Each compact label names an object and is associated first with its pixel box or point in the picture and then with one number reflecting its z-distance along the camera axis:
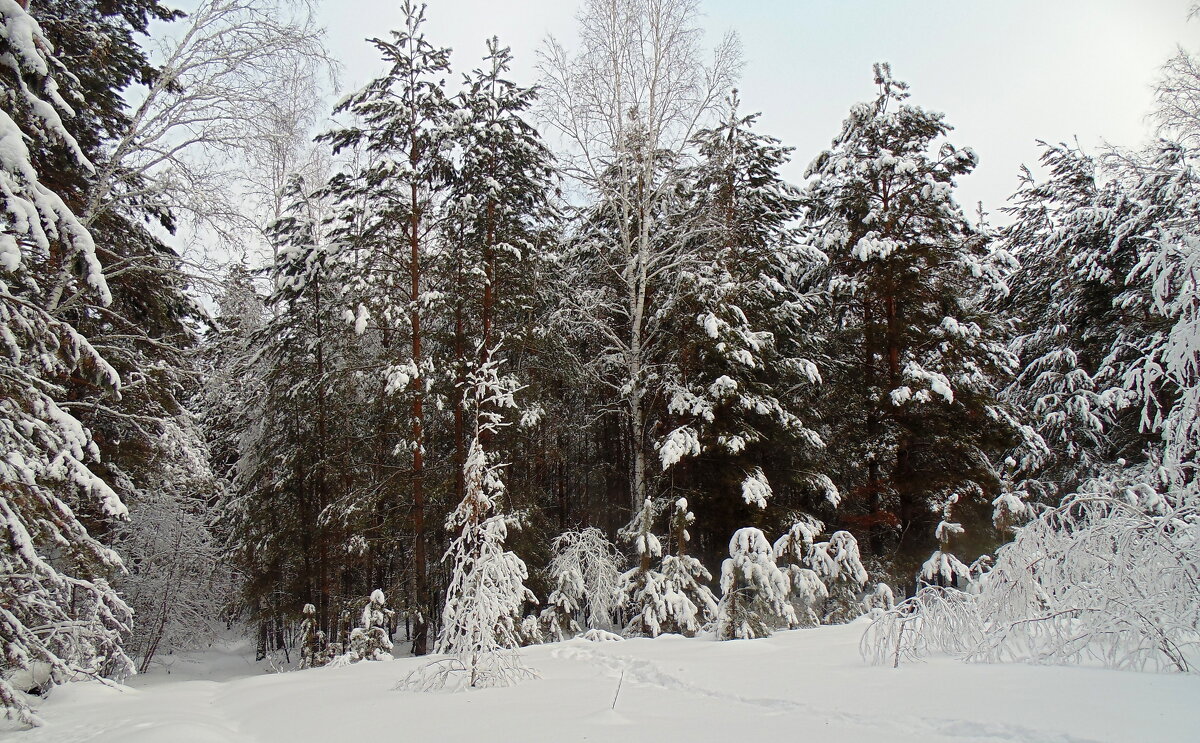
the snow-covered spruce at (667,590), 10.85
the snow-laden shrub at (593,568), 12.24
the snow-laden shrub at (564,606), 11.90
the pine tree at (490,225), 12.24
